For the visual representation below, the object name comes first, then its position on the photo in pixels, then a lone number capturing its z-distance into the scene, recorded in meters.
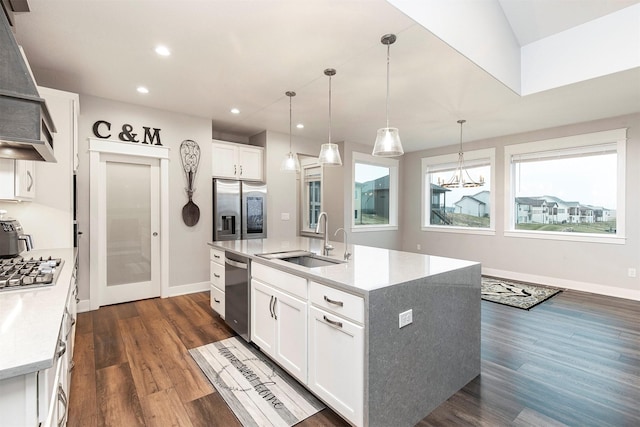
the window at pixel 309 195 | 6.87
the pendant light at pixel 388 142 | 2.41
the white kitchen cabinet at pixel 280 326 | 2.05
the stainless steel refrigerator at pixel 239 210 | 4.68
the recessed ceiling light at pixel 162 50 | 2.68
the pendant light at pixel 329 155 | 2.99
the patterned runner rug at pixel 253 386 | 1.92
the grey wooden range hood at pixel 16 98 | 1.25
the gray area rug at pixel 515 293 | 4.07
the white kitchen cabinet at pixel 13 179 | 2.19
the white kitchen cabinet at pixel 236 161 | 4.87
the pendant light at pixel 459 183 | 4.54
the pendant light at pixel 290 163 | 3.44
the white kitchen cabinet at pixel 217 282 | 3.27
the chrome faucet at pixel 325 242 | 2.82
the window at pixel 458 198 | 5.89
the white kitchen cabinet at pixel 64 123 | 2.78
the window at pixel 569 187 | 4.55
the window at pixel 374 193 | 6.50
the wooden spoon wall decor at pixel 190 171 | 4.48
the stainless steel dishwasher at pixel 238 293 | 2.75
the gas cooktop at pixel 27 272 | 1.54
